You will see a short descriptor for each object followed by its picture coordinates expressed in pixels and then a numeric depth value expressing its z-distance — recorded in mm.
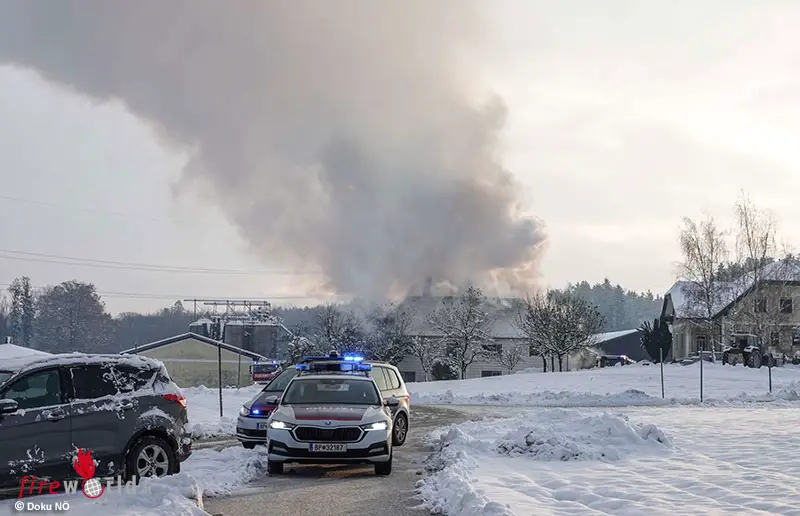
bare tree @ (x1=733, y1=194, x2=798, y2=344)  55031
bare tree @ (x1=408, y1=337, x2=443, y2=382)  63375
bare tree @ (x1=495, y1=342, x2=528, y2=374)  66125
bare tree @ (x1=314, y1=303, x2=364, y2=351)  61375
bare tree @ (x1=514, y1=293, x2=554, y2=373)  56688
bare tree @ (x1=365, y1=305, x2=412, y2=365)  61781
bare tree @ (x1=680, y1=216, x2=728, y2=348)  59844
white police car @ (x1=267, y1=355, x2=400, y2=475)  11469
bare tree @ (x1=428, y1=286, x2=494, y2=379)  62562
